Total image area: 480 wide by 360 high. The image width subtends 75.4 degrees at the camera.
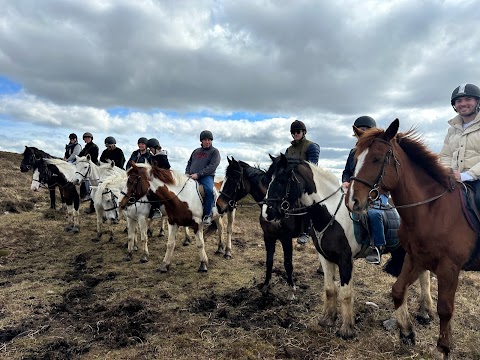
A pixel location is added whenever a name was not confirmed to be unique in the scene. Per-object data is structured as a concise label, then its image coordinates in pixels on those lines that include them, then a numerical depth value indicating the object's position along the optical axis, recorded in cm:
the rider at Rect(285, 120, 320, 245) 641
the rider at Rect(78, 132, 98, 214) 1202
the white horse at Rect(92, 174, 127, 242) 934
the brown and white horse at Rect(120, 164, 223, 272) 739
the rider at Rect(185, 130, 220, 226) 789
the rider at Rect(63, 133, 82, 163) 1339
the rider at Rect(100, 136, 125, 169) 1175
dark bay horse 618
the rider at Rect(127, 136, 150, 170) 1079
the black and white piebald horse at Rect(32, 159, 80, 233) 1087
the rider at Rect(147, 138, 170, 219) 899
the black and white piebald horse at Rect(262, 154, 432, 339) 429
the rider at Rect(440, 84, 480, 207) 372
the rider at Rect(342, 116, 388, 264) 446
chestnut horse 329
